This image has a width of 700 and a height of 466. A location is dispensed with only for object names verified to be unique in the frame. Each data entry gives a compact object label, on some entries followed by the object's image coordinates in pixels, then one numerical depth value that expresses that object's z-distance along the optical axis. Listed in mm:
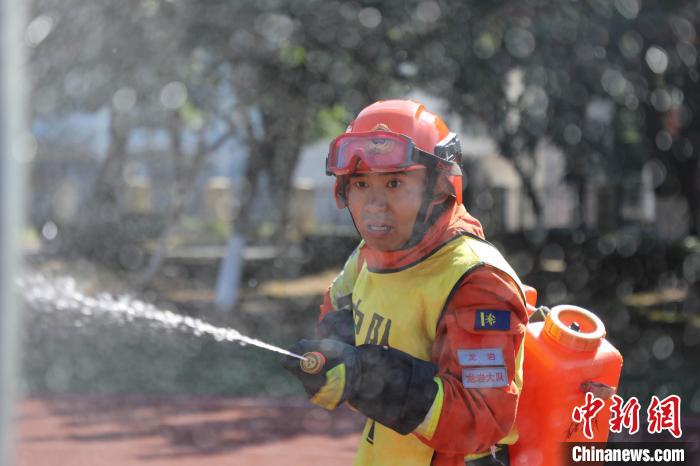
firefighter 4199
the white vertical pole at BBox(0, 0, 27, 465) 2785
